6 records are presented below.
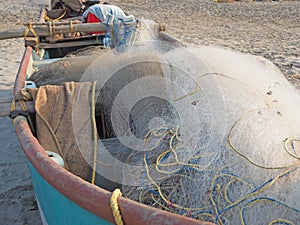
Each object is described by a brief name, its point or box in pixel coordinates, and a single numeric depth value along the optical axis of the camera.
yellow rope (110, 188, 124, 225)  1.37
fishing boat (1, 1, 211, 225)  1.30
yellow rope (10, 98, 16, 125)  2.32
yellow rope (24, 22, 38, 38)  4.04
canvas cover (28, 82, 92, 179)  2.19
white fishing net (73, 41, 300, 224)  1.53
